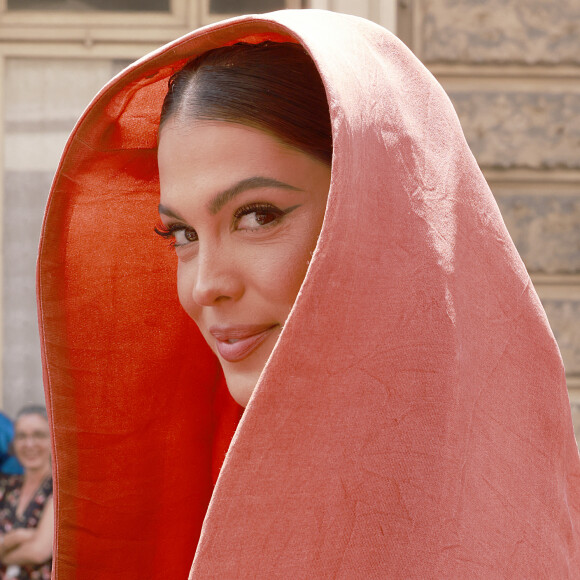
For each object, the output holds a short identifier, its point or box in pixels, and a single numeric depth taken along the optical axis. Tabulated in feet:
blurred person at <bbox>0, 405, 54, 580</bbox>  8.24
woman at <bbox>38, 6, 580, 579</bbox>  2.51
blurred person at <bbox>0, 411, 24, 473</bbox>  9.41
